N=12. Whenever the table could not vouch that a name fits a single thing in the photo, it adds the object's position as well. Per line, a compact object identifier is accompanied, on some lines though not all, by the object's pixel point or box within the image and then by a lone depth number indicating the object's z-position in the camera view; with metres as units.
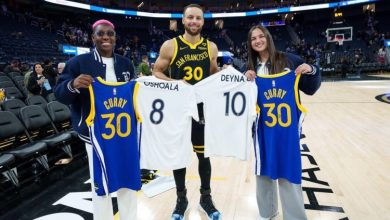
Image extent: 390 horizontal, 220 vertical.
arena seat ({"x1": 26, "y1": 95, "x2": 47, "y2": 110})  5.11
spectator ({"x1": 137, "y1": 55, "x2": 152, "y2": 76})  8.62
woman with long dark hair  2.30
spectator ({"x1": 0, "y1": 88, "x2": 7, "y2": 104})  5.05
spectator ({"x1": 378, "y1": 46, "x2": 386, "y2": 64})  20.98
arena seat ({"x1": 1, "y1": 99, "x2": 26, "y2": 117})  4.65
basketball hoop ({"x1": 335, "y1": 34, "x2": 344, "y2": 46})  25.31
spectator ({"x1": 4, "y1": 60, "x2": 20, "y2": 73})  9.39
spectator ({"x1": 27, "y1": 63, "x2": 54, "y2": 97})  5.83
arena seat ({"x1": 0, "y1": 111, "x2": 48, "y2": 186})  3.47
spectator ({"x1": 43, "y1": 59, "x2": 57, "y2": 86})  6.52
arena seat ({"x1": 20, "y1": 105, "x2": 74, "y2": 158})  4.12
